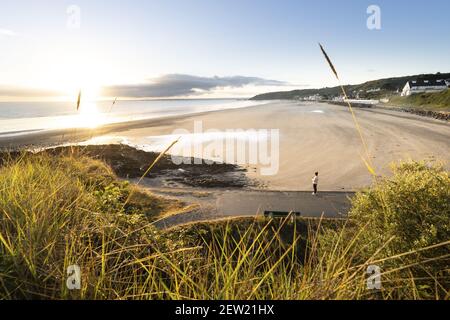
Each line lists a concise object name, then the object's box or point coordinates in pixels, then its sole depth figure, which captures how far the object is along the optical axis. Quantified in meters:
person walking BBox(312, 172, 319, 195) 23.07
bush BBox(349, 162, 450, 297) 6.74
